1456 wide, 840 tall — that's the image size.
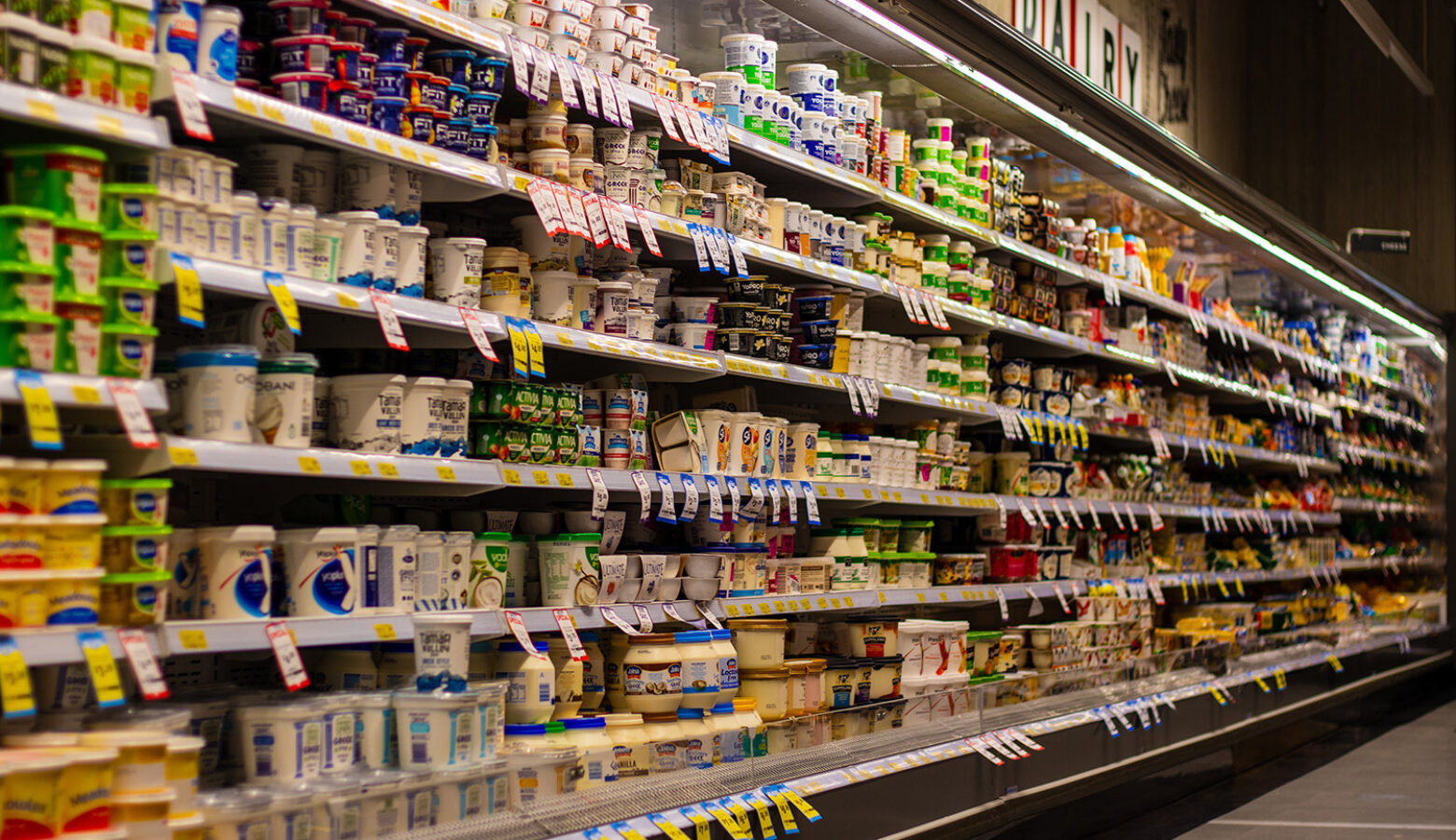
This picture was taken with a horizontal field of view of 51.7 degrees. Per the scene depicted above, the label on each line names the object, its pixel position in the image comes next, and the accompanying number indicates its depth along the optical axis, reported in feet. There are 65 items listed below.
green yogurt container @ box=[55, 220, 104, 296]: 7.23
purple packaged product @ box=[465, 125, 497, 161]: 10.18
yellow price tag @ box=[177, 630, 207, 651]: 7.72
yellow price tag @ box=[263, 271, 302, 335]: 8.35
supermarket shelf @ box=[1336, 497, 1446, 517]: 32.99
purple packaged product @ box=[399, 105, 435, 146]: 9.70
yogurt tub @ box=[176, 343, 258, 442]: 8.22
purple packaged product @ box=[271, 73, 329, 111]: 8.89
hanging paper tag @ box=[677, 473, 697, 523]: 12.05
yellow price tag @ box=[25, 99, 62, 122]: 6.93
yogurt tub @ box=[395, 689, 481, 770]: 8.77
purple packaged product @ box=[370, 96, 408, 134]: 9.48
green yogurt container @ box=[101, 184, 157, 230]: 7.56
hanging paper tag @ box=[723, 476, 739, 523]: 12.62
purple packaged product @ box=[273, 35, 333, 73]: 8.95
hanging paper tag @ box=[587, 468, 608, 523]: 11.07
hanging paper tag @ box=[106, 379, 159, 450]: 7.32
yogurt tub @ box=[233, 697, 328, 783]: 8.30
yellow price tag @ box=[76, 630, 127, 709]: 7.07
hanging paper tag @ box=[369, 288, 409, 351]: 9.04
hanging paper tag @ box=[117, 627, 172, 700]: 7.27
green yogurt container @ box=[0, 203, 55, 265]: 7.04
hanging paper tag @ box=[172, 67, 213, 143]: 7.73
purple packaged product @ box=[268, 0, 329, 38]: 8.97
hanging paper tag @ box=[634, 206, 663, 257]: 11.63
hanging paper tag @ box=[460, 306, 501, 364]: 9.88
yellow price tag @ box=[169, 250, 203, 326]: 7.77
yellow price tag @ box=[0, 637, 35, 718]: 6.64
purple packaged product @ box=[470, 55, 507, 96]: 10.21
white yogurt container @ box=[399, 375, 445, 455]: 9.61
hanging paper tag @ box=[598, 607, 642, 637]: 11.10
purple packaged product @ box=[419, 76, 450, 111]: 9.83
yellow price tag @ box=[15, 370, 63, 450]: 6.86
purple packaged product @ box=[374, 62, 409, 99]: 9.52
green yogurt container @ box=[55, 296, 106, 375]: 7.21
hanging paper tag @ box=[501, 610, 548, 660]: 10.04
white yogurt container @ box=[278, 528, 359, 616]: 8.80
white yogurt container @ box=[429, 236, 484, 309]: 10.12
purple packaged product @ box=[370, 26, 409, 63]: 9.56
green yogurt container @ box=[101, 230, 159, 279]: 7.52
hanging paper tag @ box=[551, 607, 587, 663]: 10.50
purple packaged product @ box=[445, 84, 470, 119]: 10.05
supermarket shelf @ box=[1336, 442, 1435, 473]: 33.04
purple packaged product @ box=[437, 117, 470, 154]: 10.02
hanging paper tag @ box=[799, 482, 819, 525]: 13.55
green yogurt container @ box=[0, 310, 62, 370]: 7.00
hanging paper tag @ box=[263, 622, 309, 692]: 8.16
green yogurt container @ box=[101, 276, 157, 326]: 7.47
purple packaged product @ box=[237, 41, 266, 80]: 8.88
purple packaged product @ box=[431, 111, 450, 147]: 9.94
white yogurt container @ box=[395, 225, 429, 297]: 9.63
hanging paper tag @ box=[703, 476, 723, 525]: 12.40
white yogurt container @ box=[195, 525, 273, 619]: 8.20
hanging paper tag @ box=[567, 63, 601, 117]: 10.94
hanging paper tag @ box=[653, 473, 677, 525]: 11.77
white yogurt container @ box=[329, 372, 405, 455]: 9.39
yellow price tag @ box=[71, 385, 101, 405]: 7.13
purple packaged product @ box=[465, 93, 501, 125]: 10.19
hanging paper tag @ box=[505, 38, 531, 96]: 10.32
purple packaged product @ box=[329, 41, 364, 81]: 9.16
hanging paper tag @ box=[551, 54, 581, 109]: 10.72
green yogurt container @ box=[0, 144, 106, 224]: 7.21
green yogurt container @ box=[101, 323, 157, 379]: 7.45
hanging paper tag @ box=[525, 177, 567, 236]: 10.48
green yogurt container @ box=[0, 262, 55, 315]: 7.04
